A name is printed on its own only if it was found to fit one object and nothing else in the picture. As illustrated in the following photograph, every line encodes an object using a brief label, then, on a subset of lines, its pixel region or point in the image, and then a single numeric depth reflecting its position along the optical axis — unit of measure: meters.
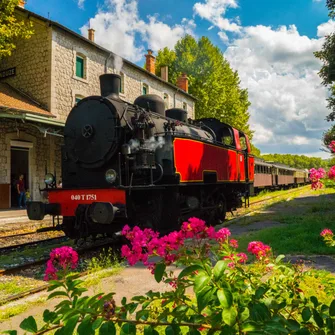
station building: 14.60
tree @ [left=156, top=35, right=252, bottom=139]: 30.17
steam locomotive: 6.16
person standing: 14.70
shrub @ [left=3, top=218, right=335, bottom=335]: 1.36
